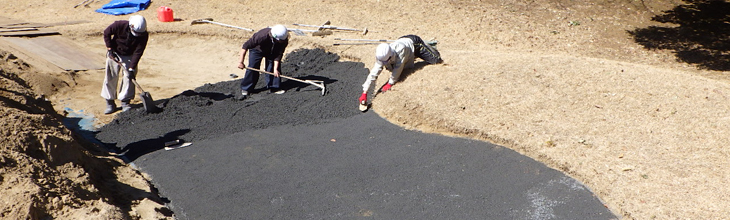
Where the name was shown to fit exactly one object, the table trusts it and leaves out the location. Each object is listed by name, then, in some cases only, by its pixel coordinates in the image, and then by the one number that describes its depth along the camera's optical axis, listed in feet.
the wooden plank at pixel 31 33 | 35.78
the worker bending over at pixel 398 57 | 24.77
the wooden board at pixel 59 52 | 31.81
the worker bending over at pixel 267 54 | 26.20
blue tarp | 42.70
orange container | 40.22
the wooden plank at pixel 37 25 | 37.83
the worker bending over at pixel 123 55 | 24.29
